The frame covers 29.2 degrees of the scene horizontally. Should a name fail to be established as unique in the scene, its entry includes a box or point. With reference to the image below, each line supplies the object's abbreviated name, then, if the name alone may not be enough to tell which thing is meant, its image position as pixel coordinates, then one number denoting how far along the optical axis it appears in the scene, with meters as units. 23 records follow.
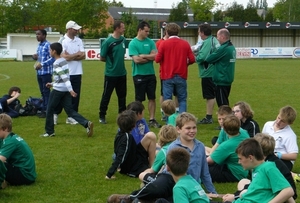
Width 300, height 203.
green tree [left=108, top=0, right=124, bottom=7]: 133.60
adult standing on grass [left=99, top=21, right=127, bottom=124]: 12.52
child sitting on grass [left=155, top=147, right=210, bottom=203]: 5.18
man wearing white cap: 12.63
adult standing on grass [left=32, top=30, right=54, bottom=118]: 13.47
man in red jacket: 11.77
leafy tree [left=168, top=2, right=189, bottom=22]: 76.31
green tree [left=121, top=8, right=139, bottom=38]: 69.44
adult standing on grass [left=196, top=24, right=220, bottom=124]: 12.31
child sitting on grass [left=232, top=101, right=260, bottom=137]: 7.88
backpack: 13.95
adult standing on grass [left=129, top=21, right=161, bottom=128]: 12.09
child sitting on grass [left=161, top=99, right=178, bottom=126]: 9.01
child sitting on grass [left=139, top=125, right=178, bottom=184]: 6.73
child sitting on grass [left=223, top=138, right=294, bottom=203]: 5.26
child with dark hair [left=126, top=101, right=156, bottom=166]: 7.91
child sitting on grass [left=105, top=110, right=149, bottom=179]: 7.67
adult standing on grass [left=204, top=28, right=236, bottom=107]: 11.68
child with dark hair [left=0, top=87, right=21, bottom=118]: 13.28
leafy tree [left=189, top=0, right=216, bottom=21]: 90.81
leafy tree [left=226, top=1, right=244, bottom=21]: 76.89
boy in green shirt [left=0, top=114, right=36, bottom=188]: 7.09
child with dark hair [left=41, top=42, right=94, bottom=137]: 10.81
